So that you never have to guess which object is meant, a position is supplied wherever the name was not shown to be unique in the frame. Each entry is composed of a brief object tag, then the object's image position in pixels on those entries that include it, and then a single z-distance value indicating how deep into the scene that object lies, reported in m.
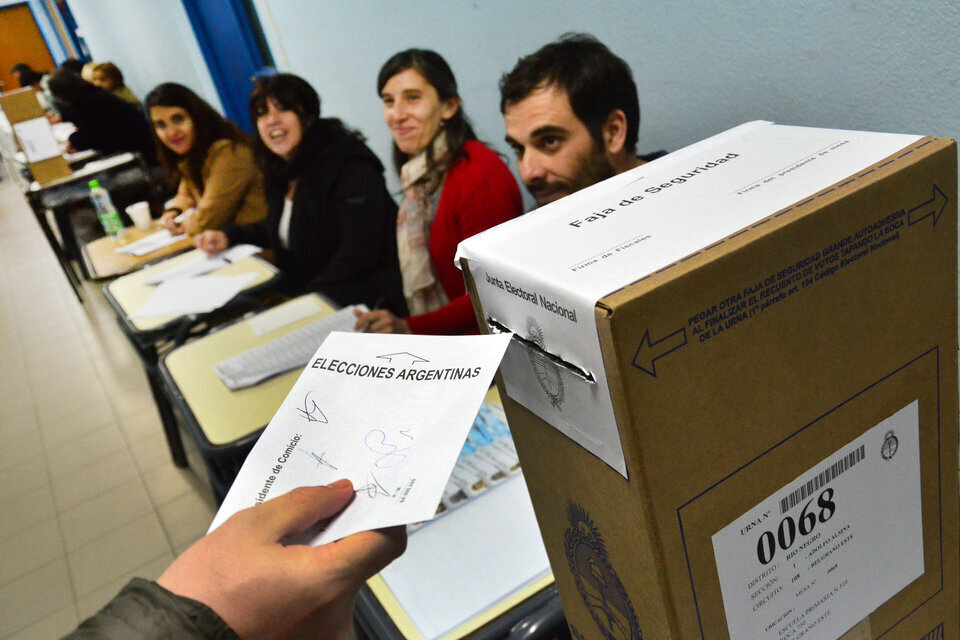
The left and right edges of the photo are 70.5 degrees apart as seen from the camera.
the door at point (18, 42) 16.95
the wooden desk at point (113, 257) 3.02
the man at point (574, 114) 1.34
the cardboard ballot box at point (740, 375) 0.45
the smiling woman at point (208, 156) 3.36
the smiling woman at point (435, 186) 1.84
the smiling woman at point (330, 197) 2.48
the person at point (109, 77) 7.20
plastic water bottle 3.63
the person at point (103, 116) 5.73
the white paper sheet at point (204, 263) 2.72
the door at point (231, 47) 4.34
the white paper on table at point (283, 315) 2.05
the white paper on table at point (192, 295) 2.38
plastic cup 3.68
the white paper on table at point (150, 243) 3.23
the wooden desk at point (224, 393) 1.55
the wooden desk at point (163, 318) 2.32
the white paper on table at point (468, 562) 0.93
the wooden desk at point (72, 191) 4.59
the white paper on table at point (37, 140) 5.23
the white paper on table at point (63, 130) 8.75
